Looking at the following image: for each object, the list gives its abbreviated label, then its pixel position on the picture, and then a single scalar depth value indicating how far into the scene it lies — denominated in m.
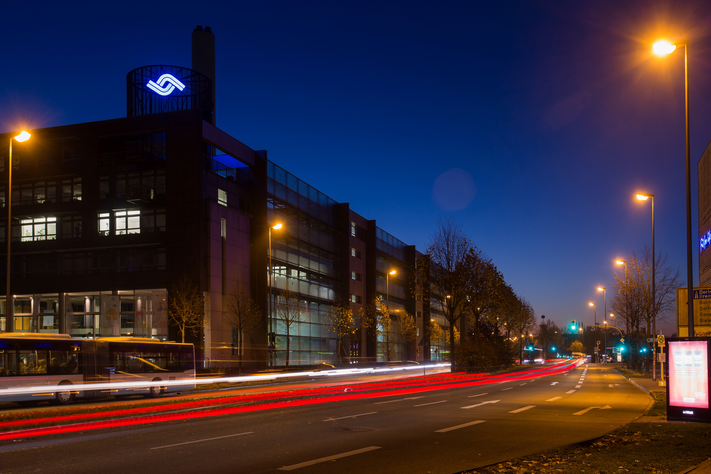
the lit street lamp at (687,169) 16.33
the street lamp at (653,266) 31.42
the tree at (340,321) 66.37
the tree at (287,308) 57.14
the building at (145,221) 51.00
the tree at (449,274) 49.25
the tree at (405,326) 83.19
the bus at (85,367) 23.78
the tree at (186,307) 46.78
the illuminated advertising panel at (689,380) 14.43
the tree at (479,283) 50.19
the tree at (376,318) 75.88
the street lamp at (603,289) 72.40
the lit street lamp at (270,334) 49.32
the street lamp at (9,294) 27.77
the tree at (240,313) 51.34
